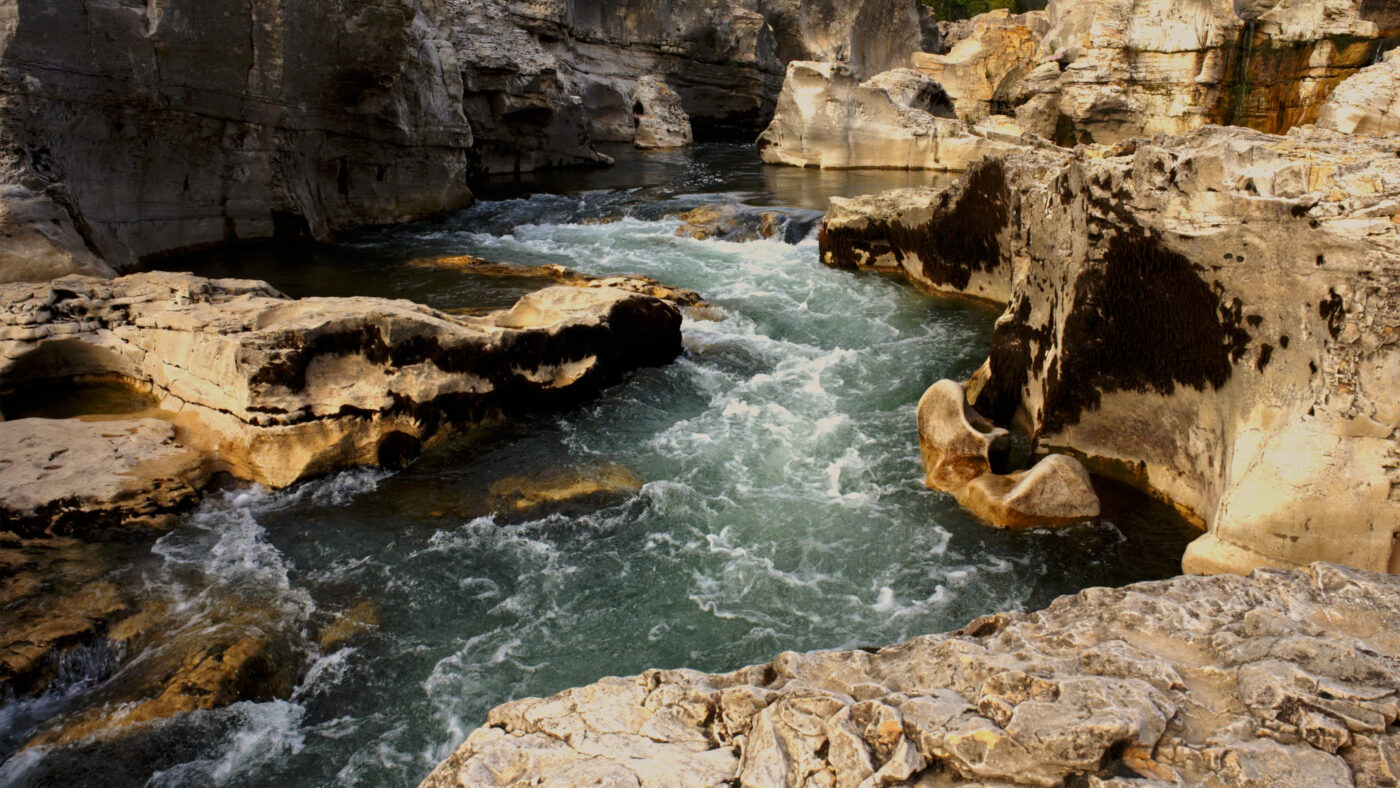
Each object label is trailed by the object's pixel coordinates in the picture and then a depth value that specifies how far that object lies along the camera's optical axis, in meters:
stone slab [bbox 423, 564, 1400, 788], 2.62
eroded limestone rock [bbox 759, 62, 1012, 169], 23.52
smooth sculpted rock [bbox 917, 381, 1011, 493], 6.71
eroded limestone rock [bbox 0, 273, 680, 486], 6.59
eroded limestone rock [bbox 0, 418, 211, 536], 5.66
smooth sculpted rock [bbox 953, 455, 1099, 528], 6.16
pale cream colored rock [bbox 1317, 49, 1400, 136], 13.95
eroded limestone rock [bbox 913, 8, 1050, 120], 33.34
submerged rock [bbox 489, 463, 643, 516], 6.48
